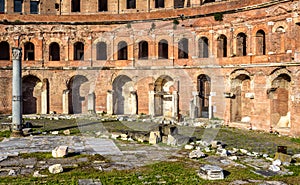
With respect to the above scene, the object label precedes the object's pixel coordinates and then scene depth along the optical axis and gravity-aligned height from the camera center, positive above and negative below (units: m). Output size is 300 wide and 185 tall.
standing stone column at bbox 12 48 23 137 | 18.78 -0.02
